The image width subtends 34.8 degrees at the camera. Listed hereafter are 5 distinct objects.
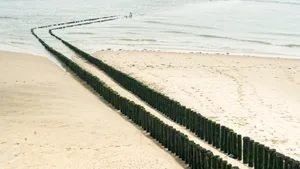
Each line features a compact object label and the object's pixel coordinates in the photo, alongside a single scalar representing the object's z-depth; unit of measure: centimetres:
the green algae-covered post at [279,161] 1558
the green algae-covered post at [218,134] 1919
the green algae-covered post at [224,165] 1469
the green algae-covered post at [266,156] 1639
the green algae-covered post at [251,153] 1727
